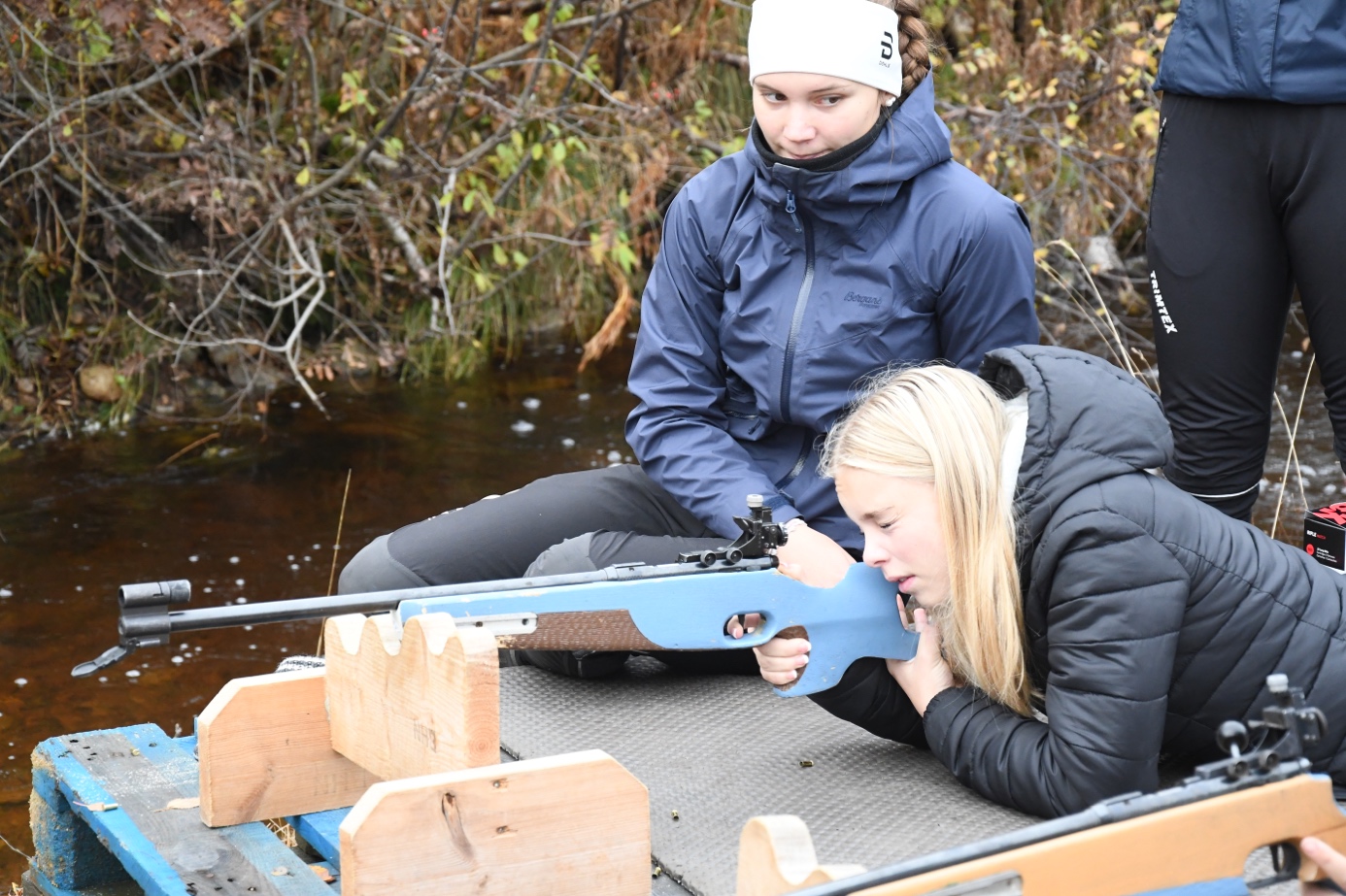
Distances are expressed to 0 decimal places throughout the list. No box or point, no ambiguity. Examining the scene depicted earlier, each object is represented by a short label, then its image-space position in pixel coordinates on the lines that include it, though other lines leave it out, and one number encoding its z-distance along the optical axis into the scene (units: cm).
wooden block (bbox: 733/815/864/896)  170
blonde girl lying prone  216
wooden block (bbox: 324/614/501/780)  213
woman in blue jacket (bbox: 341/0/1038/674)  283
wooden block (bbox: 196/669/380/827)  243
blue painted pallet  231
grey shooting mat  241
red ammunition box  307
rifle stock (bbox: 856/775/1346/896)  160
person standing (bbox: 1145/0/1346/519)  307
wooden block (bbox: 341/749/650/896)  197
